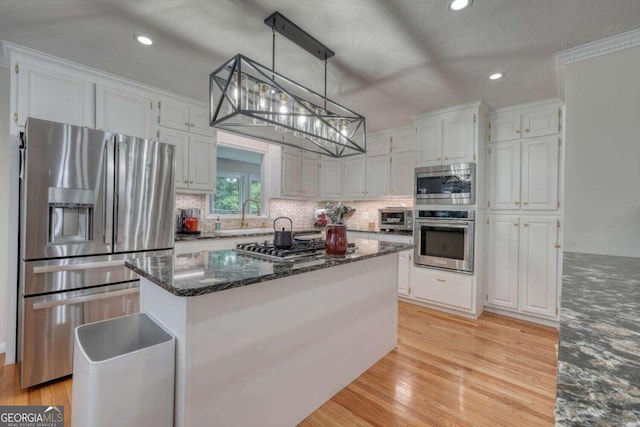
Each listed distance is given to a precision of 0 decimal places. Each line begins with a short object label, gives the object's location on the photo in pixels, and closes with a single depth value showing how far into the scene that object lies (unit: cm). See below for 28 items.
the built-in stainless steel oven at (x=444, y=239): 341
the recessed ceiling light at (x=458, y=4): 172
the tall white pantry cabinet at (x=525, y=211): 321
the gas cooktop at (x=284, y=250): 180
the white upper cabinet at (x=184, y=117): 315
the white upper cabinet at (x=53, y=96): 232
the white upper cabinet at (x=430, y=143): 366
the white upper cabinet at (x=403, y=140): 420
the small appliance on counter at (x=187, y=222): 346
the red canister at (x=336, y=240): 192
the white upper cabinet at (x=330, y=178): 504
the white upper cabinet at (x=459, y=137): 341
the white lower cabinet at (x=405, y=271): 391
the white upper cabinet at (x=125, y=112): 271
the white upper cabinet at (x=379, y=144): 447
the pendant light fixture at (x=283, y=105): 156
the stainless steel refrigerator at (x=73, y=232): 201
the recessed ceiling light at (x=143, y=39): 213
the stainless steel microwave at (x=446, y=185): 340
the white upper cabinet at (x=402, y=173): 418
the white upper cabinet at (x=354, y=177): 476
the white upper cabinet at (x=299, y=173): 456
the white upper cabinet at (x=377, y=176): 447
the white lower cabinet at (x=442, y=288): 342
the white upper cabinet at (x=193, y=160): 326
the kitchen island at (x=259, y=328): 128
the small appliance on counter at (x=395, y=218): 420
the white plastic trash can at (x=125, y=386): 108
